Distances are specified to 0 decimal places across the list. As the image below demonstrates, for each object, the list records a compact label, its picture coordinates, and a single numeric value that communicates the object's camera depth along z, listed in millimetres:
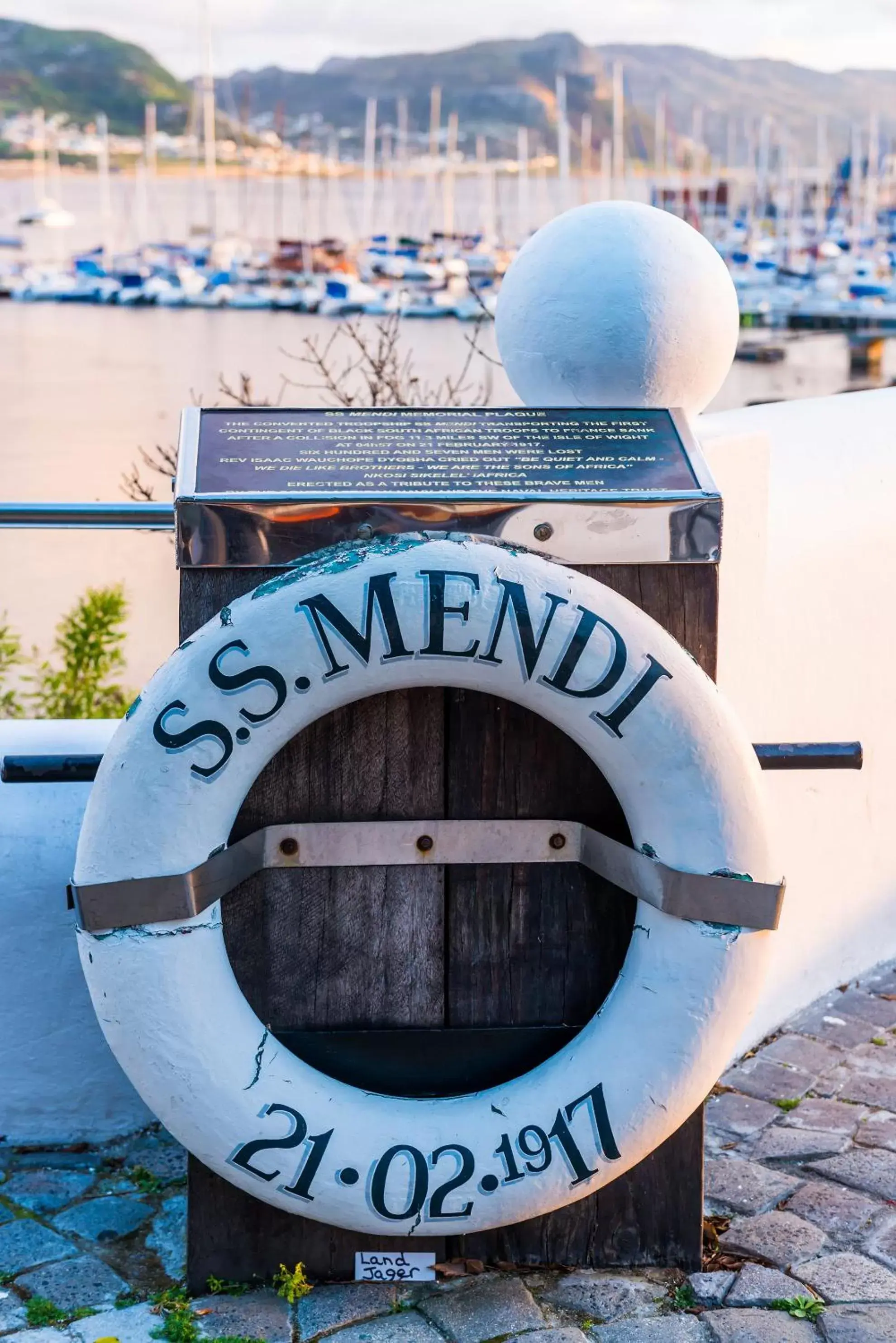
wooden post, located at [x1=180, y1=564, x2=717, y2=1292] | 2006
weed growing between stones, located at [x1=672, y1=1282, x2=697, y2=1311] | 2045
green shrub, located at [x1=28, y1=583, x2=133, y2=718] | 6148
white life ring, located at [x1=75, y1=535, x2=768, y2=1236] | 1838
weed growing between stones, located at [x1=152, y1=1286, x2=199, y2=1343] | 1965
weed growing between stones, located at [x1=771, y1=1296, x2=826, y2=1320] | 2002
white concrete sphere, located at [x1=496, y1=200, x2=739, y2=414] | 2291
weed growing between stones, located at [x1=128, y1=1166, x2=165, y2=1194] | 2389
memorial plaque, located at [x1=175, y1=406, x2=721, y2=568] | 1925
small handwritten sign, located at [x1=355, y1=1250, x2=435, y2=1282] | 2082
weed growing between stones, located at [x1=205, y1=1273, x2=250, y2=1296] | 2068
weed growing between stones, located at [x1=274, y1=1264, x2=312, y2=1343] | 2051
